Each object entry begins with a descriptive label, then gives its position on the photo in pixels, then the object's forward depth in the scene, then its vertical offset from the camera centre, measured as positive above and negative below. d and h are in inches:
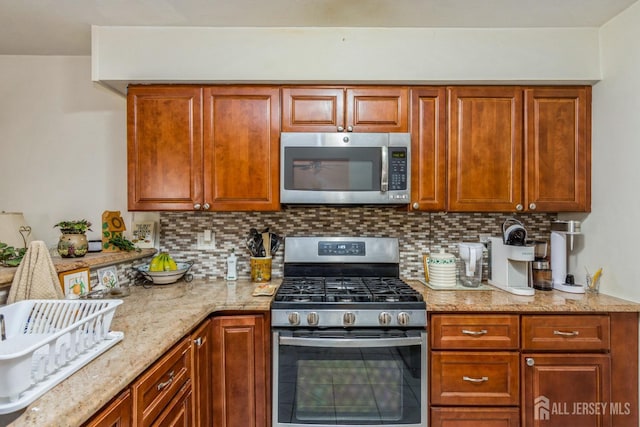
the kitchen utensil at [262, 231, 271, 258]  89.9 -8.6
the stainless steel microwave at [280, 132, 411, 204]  77.9 +9.8
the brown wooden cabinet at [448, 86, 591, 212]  79.5 +14.3
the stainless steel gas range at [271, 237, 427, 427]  66.9 -30.4
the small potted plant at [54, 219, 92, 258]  73.3 -6.5
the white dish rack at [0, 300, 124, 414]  31.5 -16.1
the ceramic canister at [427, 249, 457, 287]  82.5 -14.6
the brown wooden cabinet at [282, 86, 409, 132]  79.5 +24.1
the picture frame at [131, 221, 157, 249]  91.6 -6.3
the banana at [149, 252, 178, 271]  84.4 -13.2
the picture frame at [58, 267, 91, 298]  65.7 -14.2
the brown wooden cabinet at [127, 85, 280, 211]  79.4 +14.9
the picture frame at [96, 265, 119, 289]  75.6 -15.0
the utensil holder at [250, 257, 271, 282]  88.0 -14.9
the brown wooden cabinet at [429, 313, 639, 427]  67.1 -32.3
